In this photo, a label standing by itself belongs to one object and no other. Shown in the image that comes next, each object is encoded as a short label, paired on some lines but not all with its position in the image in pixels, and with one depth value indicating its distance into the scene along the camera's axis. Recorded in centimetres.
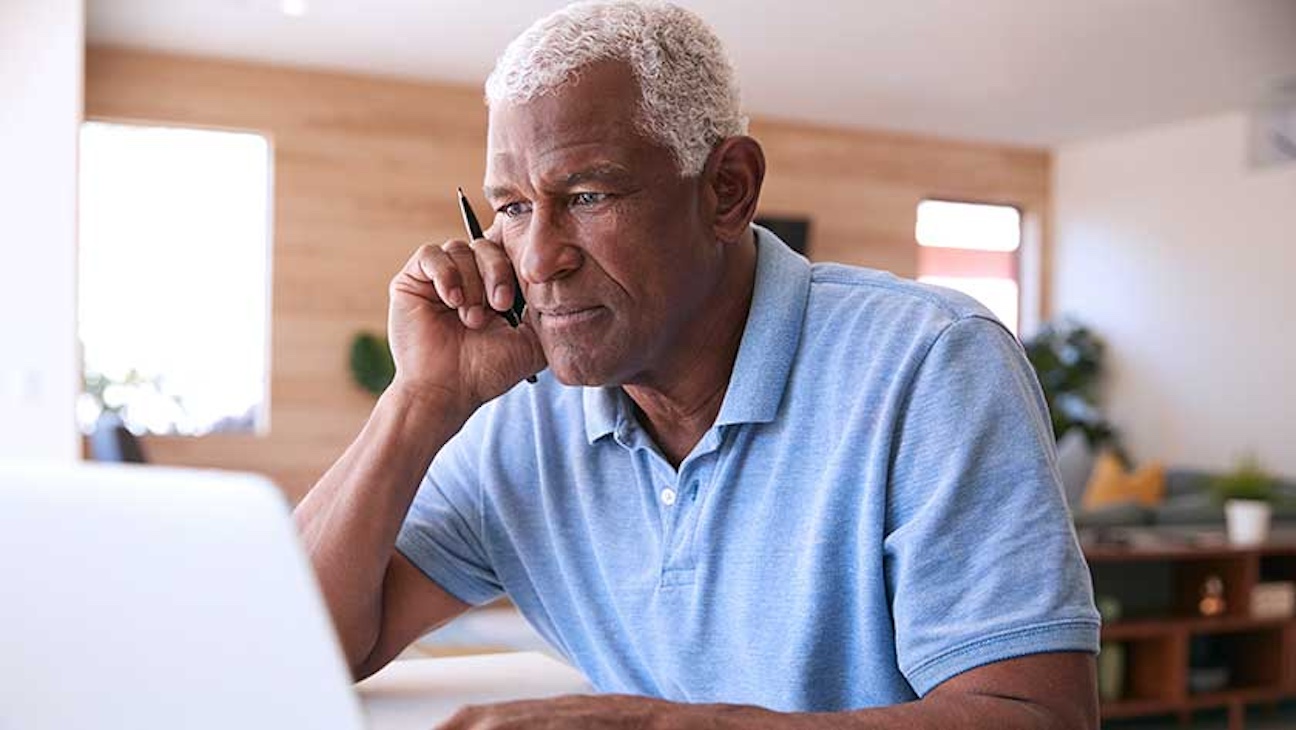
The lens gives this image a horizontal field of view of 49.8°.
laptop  49
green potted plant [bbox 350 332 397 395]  768
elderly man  100
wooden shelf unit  472
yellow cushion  739
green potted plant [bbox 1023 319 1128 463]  916
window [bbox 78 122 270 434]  731
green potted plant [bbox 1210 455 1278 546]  504
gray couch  509
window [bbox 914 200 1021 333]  963
